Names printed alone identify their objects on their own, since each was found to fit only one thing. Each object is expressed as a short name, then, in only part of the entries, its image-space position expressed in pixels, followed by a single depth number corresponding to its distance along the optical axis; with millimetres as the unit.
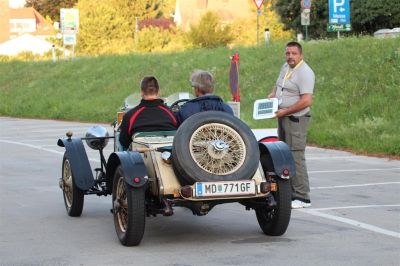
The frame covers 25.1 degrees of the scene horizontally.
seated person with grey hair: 8727
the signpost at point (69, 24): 50875
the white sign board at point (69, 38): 50625
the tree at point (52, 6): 115344
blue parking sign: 29047
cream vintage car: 7906
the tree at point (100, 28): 84438
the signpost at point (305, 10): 30156
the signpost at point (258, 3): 32316
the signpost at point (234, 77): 15495
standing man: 10364
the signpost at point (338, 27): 28719
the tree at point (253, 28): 67594
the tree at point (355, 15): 38406
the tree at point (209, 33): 65938
